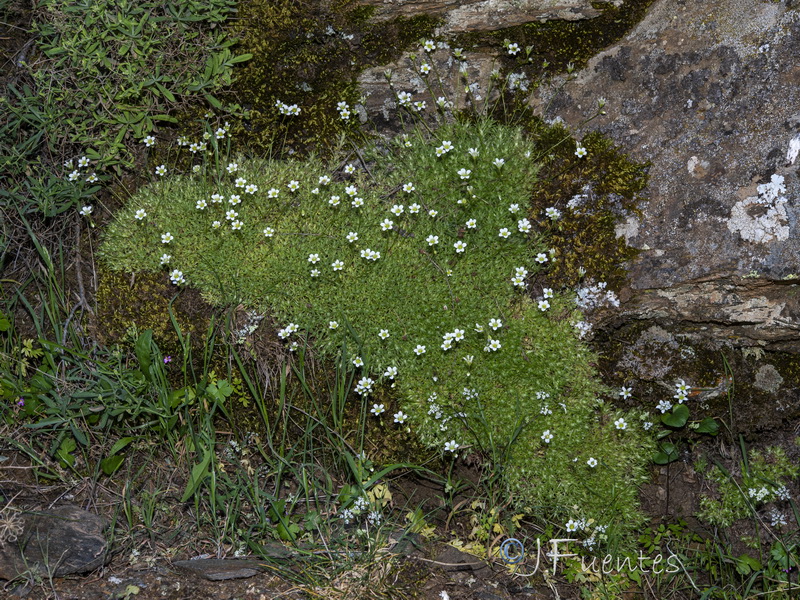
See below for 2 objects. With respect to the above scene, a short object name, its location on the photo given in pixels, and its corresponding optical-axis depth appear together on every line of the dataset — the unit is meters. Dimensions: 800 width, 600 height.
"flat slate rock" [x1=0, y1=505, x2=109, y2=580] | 3.57
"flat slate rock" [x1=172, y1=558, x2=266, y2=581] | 3.66
